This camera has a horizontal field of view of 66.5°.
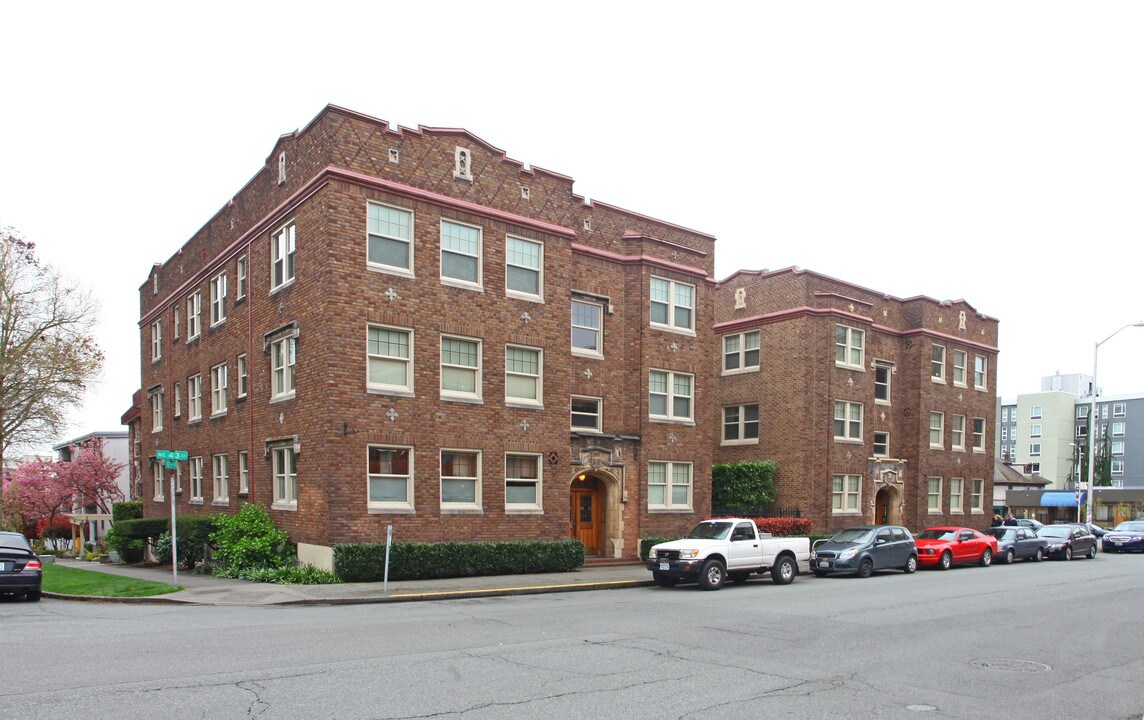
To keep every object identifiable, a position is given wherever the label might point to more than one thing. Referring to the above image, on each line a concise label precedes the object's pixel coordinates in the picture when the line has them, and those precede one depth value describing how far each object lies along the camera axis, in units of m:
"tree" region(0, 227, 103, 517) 39.75
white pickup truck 19.64
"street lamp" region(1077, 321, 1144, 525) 39.06
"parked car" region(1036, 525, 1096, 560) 31.95
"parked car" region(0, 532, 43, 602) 16.72
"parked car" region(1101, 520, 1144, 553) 38.03
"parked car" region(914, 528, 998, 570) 26.39
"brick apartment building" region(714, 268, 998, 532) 32.59
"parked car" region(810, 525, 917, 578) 23.38
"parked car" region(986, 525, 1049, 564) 29.84
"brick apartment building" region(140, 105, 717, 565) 20.50
